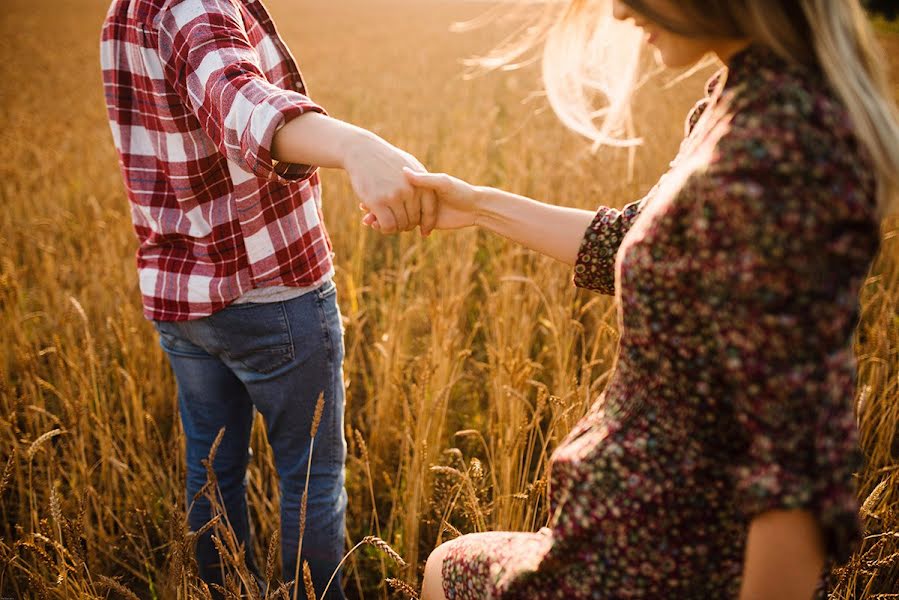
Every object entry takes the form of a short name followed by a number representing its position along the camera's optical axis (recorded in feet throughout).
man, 2.99
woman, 1.87
